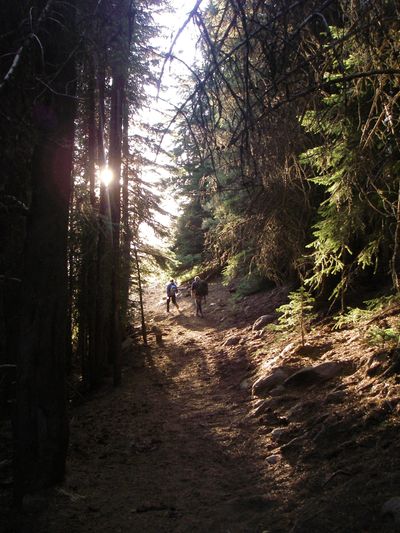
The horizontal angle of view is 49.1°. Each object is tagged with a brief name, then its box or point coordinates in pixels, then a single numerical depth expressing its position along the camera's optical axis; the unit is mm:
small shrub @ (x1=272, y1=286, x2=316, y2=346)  9016
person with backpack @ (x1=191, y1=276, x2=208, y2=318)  19625
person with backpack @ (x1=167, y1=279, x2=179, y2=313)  22606
